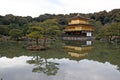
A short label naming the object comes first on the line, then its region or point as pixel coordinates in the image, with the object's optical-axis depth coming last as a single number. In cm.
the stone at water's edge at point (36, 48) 834
